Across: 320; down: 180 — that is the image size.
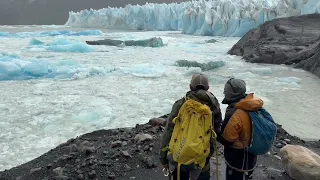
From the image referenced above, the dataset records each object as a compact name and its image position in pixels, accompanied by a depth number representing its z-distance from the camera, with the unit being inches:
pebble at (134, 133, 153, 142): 150.3
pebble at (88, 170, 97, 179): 124.5
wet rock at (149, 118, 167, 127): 175.5
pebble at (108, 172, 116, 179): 123.7
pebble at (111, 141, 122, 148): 148.4
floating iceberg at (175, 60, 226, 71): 442.5
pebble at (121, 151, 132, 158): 136.3
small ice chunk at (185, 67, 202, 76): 402.1
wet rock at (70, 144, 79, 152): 150.6
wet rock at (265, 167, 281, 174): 127.6
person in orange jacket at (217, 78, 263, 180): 87.4
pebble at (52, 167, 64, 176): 127.5
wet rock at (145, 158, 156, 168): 130.3
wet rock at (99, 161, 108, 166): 130.8
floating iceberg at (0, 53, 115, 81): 384.1
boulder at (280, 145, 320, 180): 115.1
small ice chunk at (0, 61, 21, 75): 382.3
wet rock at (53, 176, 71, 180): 123.7
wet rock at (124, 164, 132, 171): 129.4
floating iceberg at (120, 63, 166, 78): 396.8
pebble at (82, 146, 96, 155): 142.8
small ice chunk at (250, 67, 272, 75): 411.5
